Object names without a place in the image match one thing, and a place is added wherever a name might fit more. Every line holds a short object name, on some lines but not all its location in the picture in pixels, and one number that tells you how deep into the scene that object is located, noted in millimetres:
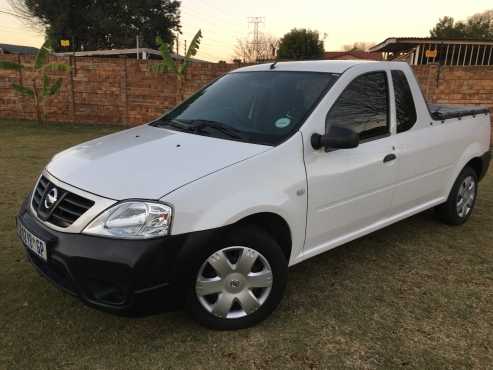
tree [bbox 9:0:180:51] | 34812
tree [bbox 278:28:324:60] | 39969
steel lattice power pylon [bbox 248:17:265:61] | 56831
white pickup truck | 2412
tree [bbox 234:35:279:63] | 54794
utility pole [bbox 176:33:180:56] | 37869
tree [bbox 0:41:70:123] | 12625
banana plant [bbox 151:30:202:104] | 12562
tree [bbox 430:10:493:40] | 42250
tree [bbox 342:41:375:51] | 77056
